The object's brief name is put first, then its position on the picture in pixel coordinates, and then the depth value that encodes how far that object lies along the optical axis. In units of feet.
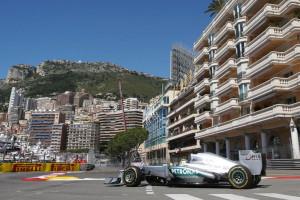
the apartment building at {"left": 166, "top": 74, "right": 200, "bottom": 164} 149.95
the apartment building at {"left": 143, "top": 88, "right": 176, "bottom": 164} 196.66
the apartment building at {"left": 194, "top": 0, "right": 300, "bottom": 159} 71.70
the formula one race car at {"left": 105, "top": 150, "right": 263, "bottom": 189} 24.73
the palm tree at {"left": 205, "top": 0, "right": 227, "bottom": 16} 122.53
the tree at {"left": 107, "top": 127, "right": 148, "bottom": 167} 231.62
